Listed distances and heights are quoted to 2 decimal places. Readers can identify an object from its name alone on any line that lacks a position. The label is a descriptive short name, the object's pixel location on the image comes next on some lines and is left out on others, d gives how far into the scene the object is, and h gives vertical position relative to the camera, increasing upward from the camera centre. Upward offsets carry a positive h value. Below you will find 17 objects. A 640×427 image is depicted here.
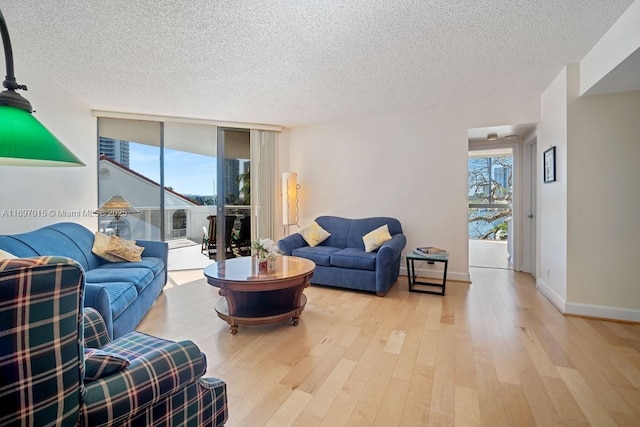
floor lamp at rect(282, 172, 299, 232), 5.10 +0.28
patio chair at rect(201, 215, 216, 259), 5.35 -0.49
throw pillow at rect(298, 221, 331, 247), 4.48 -0.34
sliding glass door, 4.59 +0.54
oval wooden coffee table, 2.54 -0.75
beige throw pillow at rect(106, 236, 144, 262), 3.25 -0.43
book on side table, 3.74 -0.51
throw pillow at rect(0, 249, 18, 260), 1.78 -0.27
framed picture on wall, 3.30 +0.57
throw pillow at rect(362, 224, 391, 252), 3.96 -0.35
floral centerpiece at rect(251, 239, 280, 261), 2.94 -0.37
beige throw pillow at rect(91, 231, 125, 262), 3.20 -0.40
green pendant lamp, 1.08 +0.30
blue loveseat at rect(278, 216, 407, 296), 3.60 -0.56
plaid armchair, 0.68 -0.43
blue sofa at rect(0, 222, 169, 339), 2.18 -0.58
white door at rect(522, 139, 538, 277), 4.52 -0.02
